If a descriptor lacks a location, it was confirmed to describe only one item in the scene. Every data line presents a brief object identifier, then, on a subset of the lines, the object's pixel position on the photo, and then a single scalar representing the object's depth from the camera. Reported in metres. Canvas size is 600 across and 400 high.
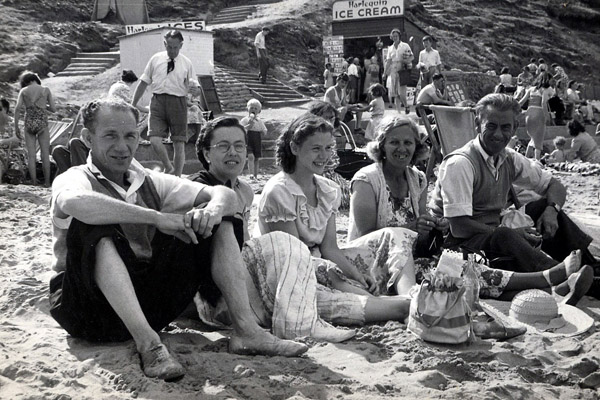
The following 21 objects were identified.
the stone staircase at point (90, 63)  19.38
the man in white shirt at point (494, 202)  4.20
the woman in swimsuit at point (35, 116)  9.82
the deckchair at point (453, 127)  7.73
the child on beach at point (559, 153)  13.30
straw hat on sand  3.61
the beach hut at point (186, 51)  17.61
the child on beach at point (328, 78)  19.67
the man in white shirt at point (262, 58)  21.01
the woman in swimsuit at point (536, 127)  13.25
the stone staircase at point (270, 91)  19.44
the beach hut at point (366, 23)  24.36
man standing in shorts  8.09
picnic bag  3.27
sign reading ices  19.65
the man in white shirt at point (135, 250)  2.88
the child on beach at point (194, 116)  10.87
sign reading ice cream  24.36
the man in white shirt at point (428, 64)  17.67
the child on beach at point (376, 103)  11.45
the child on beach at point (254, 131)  10.91
